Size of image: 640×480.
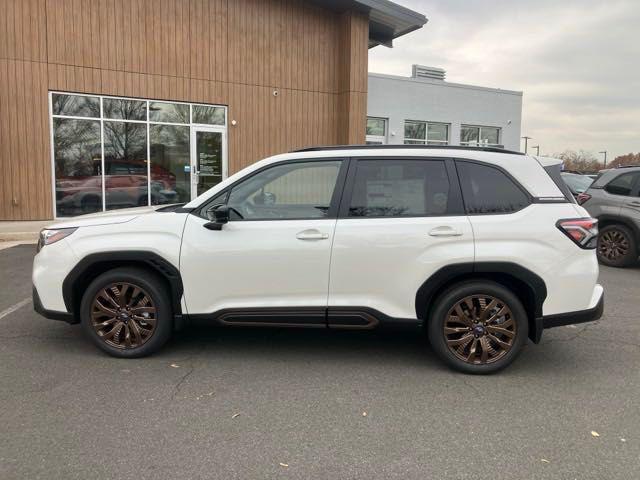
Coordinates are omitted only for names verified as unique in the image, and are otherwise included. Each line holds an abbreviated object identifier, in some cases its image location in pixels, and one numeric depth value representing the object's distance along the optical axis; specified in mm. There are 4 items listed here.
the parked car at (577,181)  14131
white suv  4223
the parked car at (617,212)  9055
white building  20422
